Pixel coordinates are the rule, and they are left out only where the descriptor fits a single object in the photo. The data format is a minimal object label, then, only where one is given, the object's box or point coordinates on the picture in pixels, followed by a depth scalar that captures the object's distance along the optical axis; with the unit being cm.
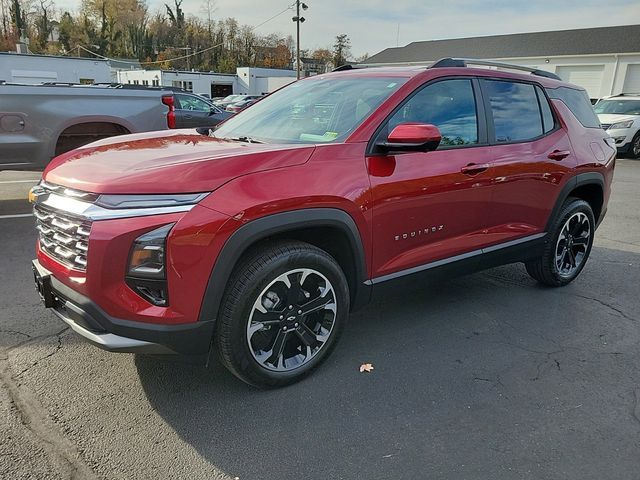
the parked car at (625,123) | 1523
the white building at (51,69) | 2708
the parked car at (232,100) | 3327
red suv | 233
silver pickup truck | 597
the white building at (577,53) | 3278
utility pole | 4053
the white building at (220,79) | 5138
